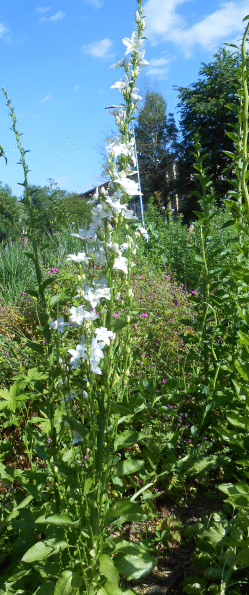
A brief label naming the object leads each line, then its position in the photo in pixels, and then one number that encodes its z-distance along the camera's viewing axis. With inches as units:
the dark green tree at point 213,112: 1079.6
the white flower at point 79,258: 48.9
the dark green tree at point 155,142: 1370.6
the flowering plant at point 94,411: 47.6
